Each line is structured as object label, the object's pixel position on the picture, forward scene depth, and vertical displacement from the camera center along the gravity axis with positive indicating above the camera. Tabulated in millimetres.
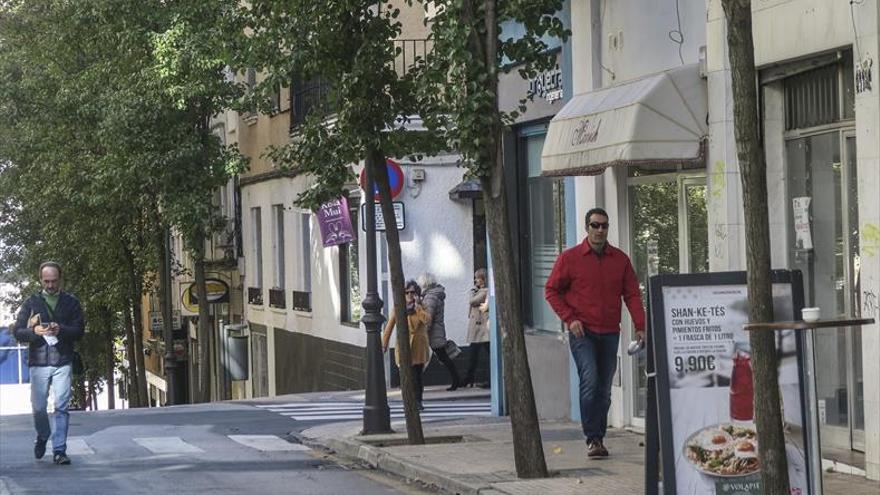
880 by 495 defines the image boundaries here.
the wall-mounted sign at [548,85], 17547 +1880
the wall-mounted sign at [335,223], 28828 +720
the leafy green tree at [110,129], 32062 +3062
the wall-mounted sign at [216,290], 38969 -567
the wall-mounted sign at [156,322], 44106 -1450
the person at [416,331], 20859 -920
